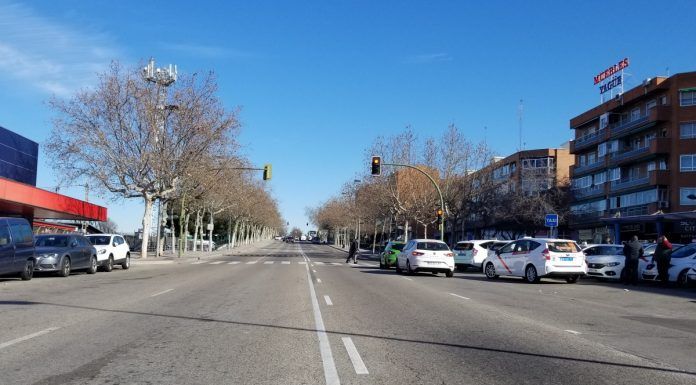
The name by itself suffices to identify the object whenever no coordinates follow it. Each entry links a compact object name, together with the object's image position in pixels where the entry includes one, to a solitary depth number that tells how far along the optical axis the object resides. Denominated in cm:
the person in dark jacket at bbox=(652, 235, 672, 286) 2080
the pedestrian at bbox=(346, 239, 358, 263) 4083
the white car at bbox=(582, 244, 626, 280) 2388
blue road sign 3066
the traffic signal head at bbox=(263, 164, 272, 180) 3947
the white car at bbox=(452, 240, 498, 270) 3108
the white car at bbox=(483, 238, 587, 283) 2138
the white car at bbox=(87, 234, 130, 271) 2741
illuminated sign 6154
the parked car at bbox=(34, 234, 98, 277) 2197
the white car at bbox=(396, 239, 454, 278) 2552
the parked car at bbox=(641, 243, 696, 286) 2056
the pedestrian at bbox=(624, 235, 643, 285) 2162
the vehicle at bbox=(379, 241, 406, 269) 3319
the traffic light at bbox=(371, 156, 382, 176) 3484
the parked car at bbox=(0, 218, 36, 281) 1898
